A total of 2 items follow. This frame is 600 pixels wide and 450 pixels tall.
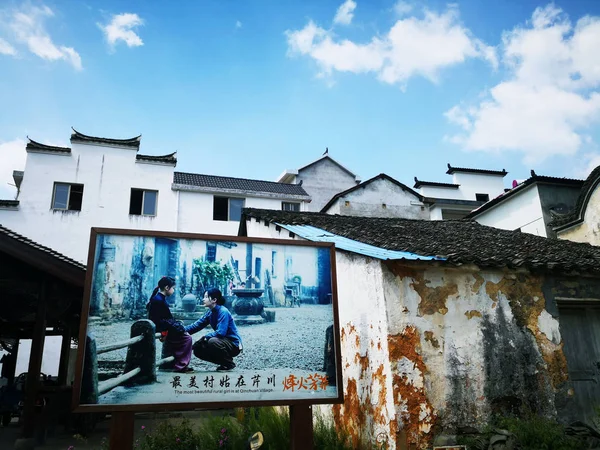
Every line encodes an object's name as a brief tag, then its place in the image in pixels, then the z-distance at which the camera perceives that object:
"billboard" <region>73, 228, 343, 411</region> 4.62
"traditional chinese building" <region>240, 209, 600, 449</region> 6.05
